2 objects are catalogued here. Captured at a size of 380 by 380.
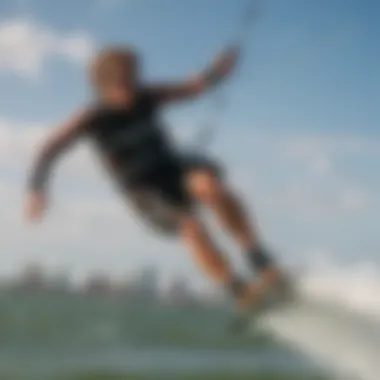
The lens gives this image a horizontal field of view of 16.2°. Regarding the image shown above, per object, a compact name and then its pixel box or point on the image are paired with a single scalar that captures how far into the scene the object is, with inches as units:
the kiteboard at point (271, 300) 256.2
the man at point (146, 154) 260.7
